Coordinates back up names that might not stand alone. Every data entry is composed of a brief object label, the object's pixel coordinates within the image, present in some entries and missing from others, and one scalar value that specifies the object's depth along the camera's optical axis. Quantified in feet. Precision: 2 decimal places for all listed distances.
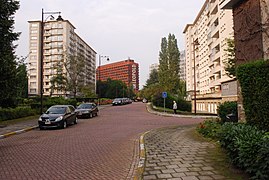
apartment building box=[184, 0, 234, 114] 133.90
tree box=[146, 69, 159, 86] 328.25
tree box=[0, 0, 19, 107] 57.98
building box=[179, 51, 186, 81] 469.98
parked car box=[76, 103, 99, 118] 77.30
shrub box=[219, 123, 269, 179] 13.83
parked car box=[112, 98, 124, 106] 182.57
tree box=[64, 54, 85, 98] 138.82
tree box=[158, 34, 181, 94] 199.98
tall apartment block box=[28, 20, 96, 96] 288.71
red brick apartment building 521.65
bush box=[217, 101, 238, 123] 37.60
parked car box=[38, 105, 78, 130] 49.57
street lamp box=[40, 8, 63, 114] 70.58
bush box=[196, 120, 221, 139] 34.21
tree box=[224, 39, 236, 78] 68.06
